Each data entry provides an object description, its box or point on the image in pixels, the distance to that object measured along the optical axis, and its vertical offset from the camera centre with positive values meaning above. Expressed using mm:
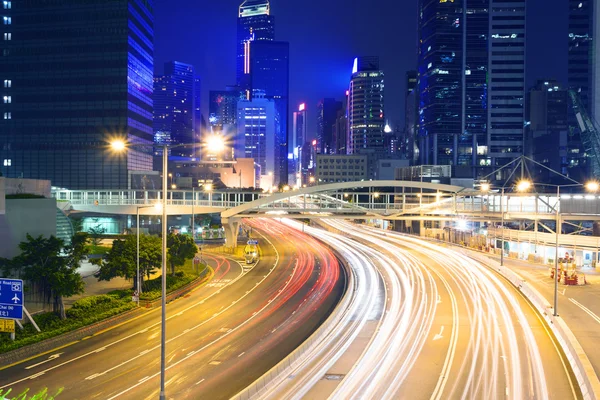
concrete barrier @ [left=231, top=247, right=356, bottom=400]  21422 -8449
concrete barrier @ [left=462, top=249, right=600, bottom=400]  21750 -8164
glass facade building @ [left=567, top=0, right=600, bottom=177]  159625 +43290
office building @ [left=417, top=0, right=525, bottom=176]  178000 +39251
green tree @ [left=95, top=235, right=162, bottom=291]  41875 -5696
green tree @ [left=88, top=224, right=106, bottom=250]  79012 -7623
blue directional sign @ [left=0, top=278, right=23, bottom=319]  27078 -5784
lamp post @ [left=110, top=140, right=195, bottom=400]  19328 -2518
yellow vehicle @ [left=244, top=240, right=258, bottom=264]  66562 -8410
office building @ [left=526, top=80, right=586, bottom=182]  156875 +18829
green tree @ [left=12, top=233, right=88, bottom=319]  33219 -5228
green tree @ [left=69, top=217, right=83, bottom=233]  83681 -5666
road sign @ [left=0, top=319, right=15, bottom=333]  27375 -7246
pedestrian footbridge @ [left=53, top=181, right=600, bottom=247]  59875 -2105
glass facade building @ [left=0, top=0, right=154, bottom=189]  115375 +22539
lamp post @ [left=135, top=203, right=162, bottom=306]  41306 -6542
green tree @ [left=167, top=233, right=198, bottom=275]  52975 -6135
